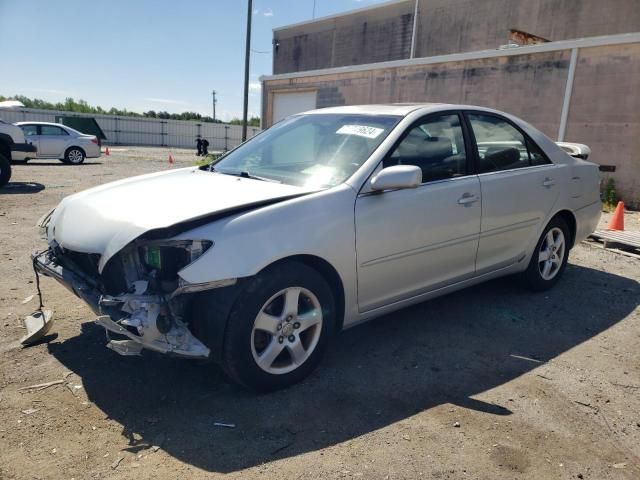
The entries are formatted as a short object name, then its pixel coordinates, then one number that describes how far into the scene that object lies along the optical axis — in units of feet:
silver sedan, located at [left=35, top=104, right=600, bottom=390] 8.53
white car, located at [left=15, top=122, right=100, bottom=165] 53.83
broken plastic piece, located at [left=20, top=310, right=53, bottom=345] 11.18
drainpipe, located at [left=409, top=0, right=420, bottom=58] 71.31
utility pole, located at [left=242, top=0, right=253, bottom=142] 63.45
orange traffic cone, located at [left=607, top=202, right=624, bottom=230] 23.95
